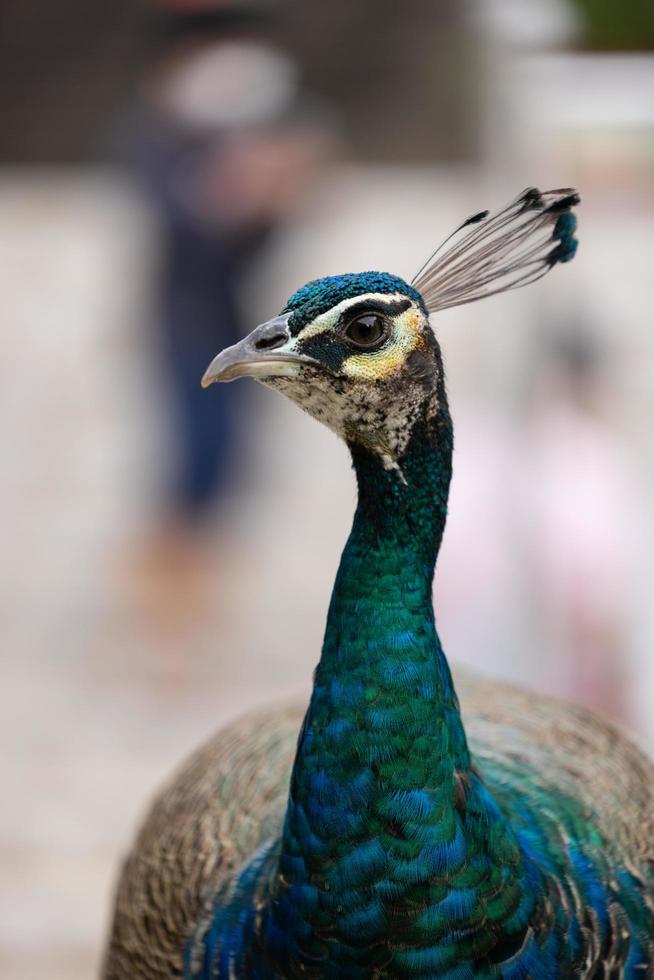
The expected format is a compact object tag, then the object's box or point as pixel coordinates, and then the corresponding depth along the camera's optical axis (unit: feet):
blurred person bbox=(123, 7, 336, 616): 19.79
